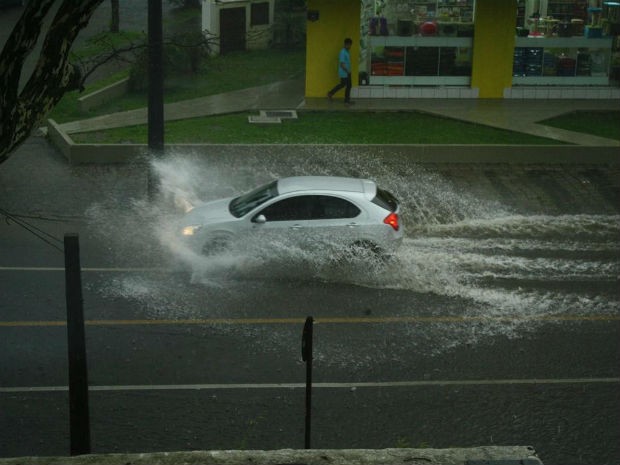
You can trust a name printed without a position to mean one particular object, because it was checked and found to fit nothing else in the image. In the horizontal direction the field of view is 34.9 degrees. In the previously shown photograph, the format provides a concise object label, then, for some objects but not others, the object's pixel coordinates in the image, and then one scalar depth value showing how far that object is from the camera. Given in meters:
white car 15.05
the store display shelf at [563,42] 27.83
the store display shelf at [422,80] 27.62
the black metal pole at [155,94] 17.41
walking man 25.80
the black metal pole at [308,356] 8.12
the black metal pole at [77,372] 8.30
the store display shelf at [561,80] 28.02
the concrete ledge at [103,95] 26.03
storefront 27.20
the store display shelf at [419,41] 27.38
